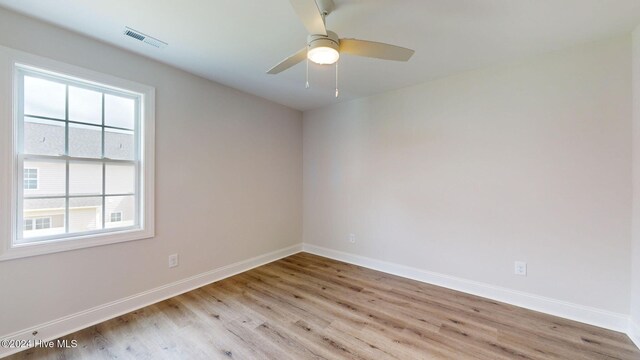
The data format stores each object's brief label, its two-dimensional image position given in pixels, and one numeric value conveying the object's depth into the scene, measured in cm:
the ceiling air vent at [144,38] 204
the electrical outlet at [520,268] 248
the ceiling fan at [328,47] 144
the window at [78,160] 192
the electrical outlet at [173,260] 270
